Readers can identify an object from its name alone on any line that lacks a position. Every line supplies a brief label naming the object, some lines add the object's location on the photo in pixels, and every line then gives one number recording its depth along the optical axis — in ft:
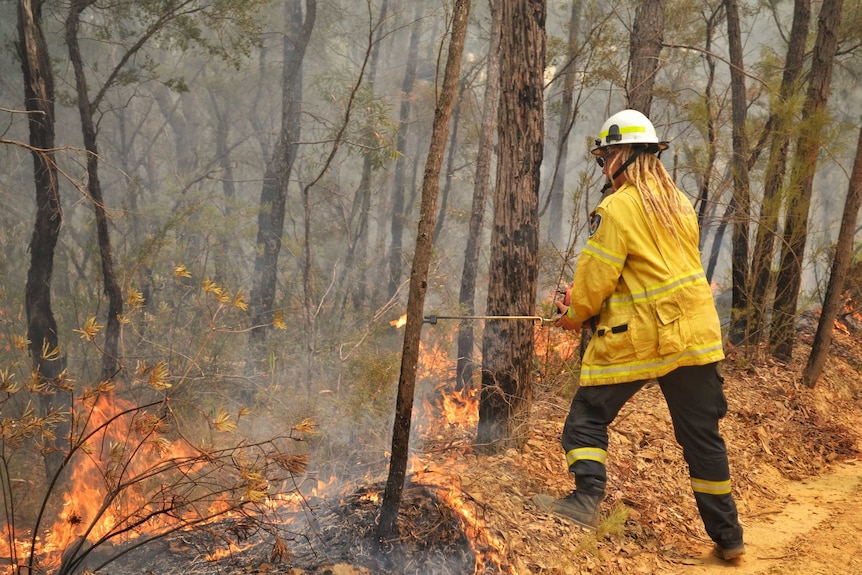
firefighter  12.00
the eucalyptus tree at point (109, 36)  27.40
